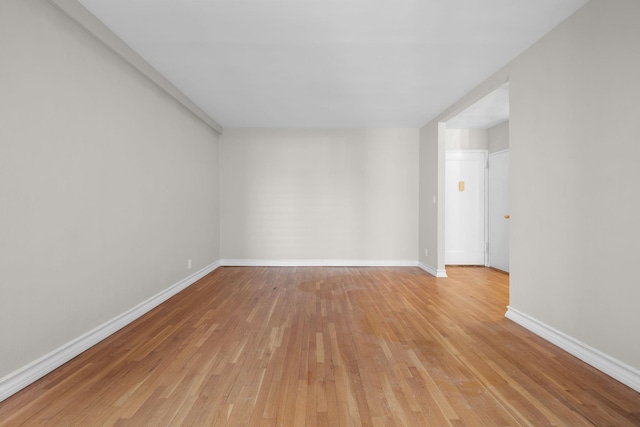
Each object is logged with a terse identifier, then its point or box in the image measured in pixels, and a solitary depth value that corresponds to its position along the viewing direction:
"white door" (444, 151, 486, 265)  6.19
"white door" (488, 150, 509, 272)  5.74
